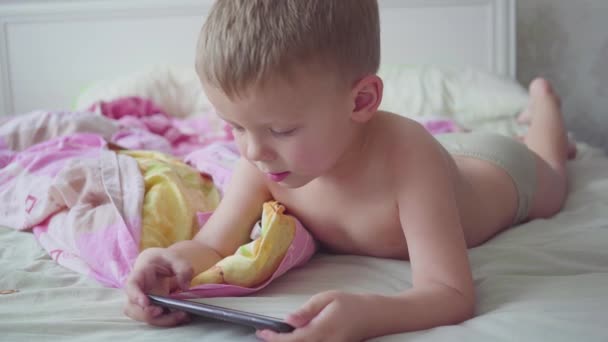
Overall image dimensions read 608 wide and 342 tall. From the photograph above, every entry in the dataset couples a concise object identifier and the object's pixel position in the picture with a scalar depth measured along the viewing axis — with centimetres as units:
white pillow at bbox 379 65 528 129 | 206
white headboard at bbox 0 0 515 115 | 249
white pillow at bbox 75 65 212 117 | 231
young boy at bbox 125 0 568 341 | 76
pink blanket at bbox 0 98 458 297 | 98
